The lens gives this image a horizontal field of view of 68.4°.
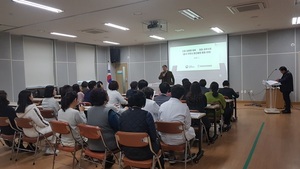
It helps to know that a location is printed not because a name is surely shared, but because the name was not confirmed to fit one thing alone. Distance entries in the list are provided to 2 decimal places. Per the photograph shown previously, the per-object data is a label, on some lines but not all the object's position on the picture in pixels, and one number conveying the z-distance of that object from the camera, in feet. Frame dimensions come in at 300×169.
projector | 22.24
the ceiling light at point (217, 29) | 27.25
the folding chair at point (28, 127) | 11.15
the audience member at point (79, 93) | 17.34
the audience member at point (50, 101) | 14.10
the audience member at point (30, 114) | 11.67
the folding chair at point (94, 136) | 8.38
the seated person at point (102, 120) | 8.96
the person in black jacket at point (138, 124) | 7.82
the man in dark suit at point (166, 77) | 24.49
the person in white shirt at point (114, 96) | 15.26
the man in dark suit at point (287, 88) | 23.02
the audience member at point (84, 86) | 19.40
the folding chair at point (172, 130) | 8.99
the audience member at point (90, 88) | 16.96
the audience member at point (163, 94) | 12.34
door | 41.34
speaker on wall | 41.04
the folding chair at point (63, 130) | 9.33
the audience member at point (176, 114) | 9.55
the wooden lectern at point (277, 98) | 25.32
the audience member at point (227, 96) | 17.28
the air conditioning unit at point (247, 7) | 17.93
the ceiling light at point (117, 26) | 23.41
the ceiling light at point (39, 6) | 15.94
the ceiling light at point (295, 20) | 23.29
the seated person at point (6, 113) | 12.59
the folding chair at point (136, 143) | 7.39
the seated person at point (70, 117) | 10.11
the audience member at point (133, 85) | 16.45
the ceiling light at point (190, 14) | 19.37
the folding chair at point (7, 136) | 12.01
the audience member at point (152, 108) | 11.01
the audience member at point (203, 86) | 18.16
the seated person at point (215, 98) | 14.94
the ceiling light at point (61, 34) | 27.61
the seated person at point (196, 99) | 12.94
